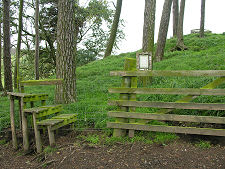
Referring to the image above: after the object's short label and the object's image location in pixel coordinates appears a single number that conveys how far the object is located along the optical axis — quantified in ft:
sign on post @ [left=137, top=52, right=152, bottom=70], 13.50
